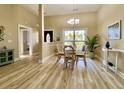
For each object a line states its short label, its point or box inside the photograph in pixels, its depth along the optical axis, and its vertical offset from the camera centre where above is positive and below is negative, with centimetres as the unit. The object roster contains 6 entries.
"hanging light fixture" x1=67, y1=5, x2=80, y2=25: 456 +122
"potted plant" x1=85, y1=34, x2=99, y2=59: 516 -15
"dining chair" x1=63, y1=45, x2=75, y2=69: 340 -51
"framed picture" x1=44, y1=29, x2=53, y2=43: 641 +69
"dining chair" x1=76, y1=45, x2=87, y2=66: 367 -51
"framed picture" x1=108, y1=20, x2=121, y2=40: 280 +46
